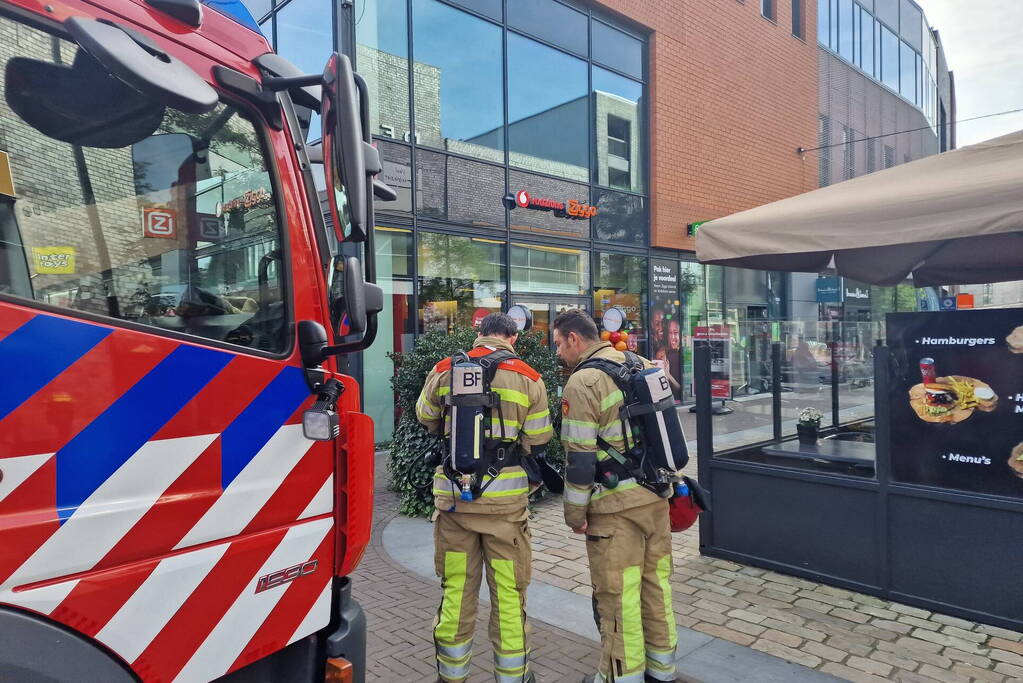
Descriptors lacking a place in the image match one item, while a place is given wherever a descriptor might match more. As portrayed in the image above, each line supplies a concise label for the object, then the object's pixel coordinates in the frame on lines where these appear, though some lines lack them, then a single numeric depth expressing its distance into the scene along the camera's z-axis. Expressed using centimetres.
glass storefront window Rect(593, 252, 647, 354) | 1355
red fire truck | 162
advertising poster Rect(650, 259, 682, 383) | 1459
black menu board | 398
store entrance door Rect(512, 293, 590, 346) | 1216
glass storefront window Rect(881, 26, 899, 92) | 2295
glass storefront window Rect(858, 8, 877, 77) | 2145
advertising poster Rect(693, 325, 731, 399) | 582
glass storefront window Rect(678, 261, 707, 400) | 1519
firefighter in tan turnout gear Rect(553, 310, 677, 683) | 329
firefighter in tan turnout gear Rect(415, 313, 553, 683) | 330
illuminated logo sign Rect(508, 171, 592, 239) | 1221
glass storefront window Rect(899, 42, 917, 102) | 2458
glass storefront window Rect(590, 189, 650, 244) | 1358
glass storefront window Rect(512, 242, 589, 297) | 1216
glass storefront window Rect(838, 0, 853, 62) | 2007
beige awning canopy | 376
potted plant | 533
